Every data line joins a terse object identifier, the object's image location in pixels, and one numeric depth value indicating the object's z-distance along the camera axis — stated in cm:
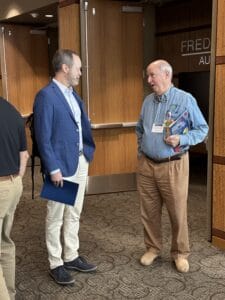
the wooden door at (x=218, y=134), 338
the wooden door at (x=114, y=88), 525
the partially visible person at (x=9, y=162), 219
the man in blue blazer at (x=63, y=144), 276
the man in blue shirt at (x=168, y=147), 295
